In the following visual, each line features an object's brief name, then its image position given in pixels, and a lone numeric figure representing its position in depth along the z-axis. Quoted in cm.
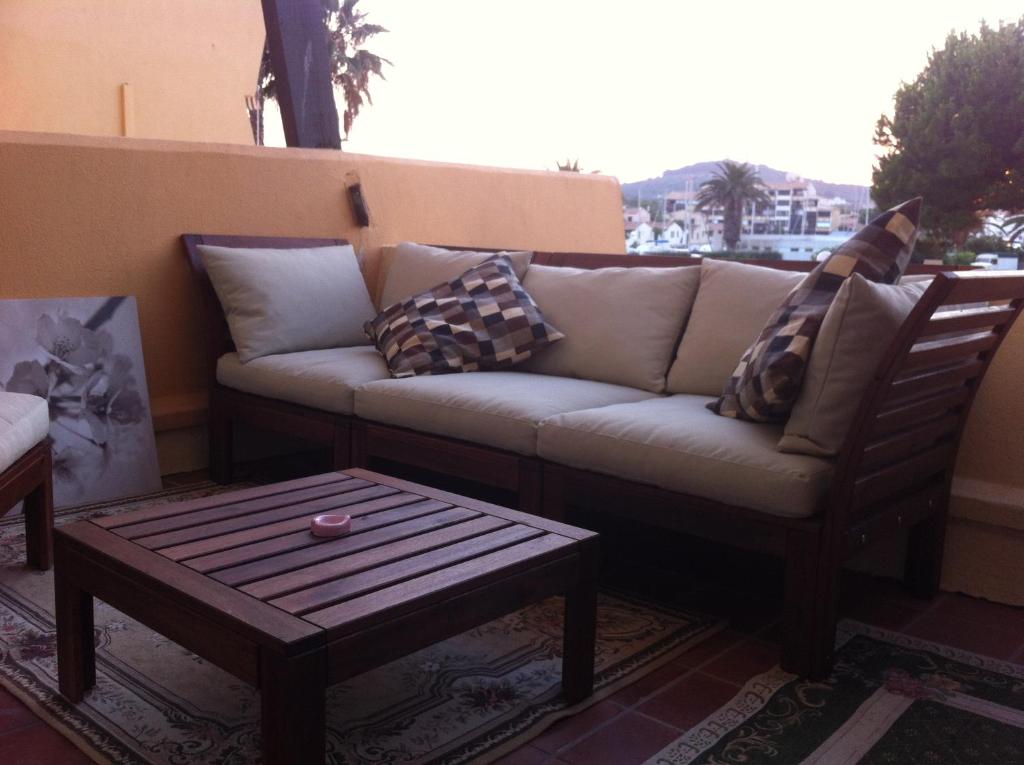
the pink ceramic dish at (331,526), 172
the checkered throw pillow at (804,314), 205
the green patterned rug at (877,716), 165
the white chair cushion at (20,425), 213
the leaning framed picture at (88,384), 312
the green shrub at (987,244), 1974
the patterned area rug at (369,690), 163
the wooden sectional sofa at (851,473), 188
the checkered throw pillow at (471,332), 304
